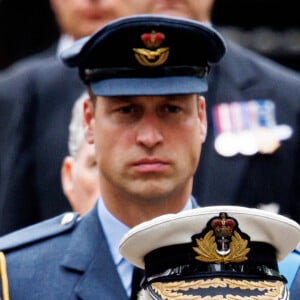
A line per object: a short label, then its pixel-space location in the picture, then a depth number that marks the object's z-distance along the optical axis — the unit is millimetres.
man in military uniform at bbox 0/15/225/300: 13258
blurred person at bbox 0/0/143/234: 16969
